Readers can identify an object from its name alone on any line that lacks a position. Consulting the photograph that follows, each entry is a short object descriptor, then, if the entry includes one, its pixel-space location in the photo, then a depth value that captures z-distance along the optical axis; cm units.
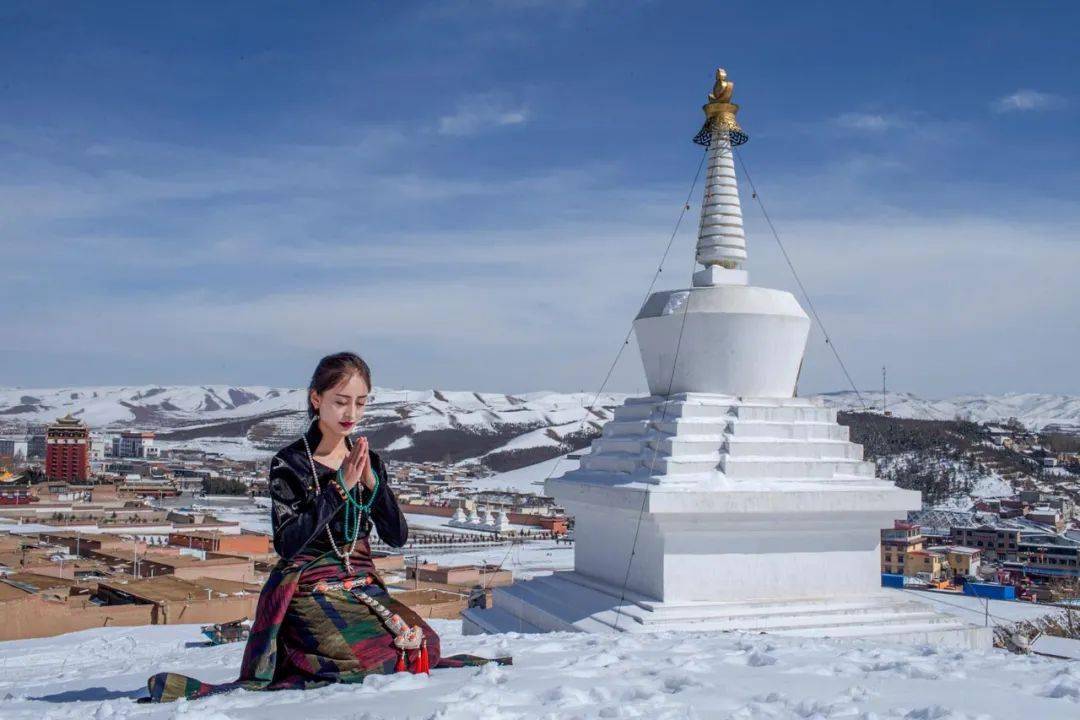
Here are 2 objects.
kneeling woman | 381
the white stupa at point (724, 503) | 775
